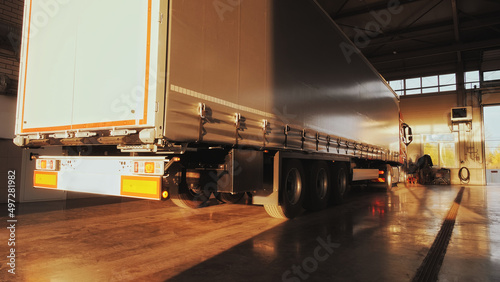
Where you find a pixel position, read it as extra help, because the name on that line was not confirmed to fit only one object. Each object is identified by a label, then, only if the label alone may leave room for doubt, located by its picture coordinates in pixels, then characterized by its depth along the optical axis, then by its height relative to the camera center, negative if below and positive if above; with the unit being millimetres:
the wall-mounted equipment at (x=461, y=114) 20984 +3619
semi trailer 3381 +869
